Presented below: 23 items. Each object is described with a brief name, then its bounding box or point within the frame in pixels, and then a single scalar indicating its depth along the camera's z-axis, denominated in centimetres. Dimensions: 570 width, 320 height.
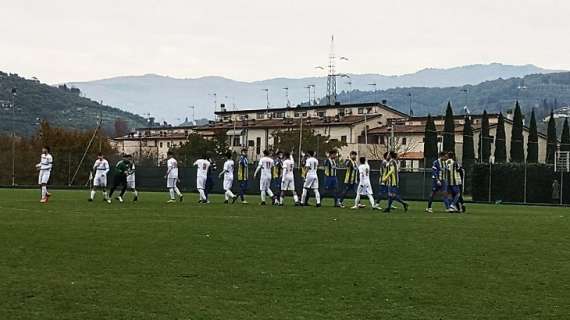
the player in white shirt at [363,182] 2994
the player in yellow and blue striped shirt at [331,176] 3125
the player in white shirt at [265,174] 3231
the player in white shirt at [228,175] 3275
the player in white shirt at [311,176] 3095
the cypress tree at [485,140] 7650
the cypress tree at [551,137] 7544
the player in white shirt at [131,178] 3355
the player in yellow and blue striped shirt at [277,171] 3369
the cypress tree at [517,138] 7762
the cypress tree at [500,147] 7756
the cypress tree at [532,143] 7812
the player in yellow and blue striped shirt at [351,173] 3169
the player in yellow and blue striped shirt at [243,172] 3288
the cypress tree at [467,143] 7656
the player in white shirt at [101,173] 3262
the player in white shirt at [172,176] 3350
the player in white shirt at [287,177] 3172
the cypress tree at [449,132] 7725
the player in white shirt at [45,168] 3078
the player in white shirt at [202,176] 3294
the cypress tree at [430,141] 7825
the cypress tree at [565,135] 8012
